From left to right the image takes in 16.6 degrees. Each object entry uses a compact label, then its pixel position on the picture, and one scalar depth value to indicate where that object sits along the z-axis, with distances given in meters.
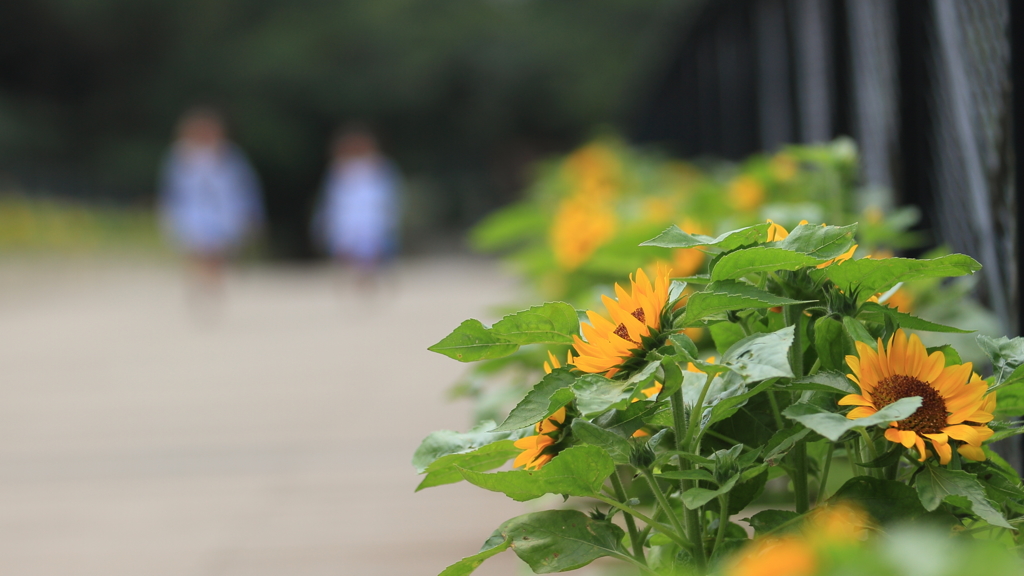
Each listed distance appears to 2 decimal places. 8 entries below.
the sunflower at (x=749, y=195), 4.75
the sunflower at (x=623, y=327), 2.77
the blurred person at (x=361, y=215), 22.59
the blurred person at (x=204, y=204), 19.86
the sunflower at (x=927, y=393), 2.72
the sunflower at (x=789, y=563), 2.39
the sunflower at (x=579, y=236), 4.44
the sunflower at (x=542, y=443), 2.82
